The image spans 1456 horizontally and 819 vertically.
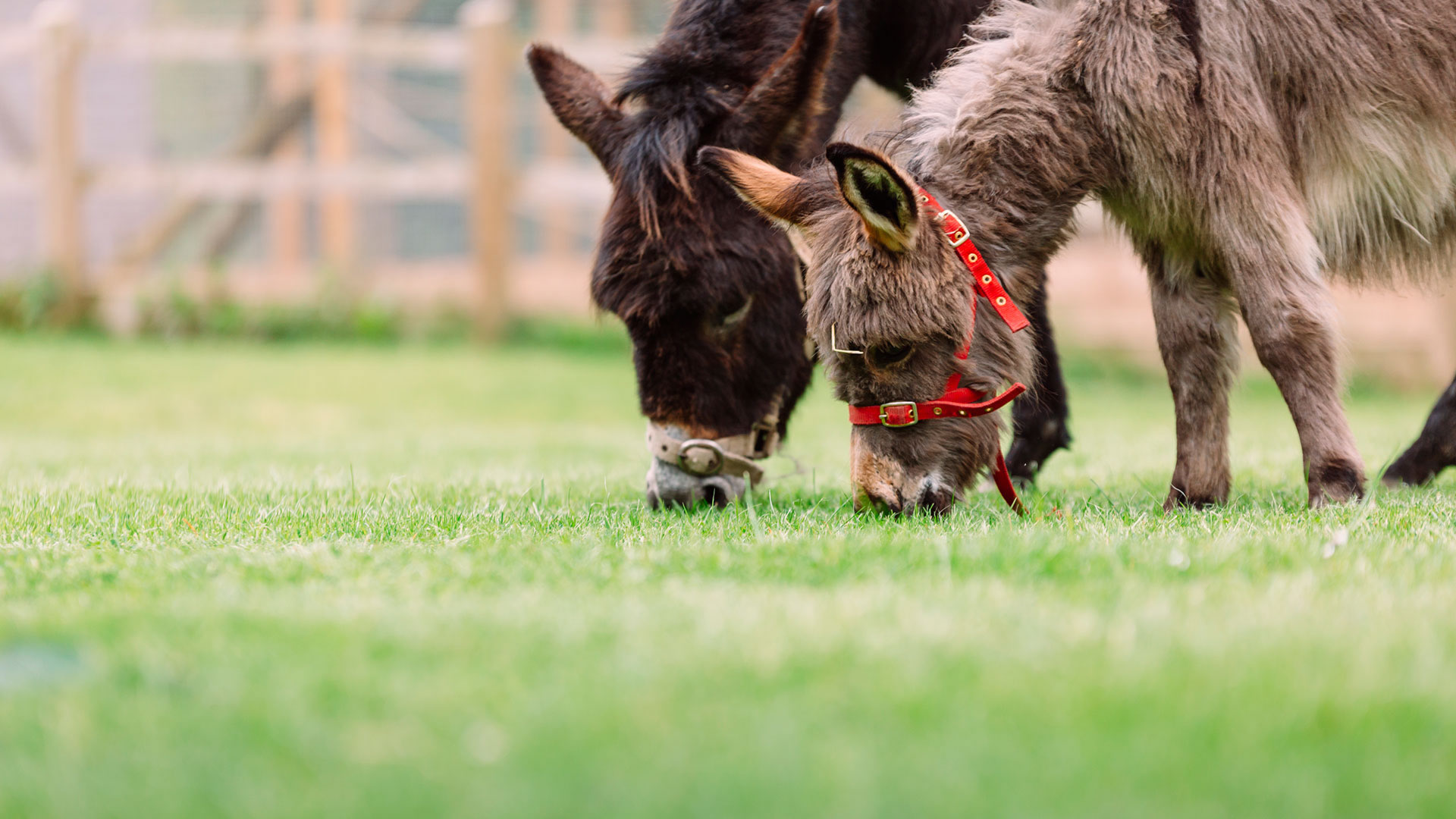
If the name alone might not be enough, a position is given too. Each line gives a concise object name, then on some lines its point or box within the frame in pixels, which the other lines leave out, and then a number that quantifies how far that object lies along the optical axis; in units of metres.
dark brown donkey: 7.17
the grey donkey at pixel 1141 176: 6.64
